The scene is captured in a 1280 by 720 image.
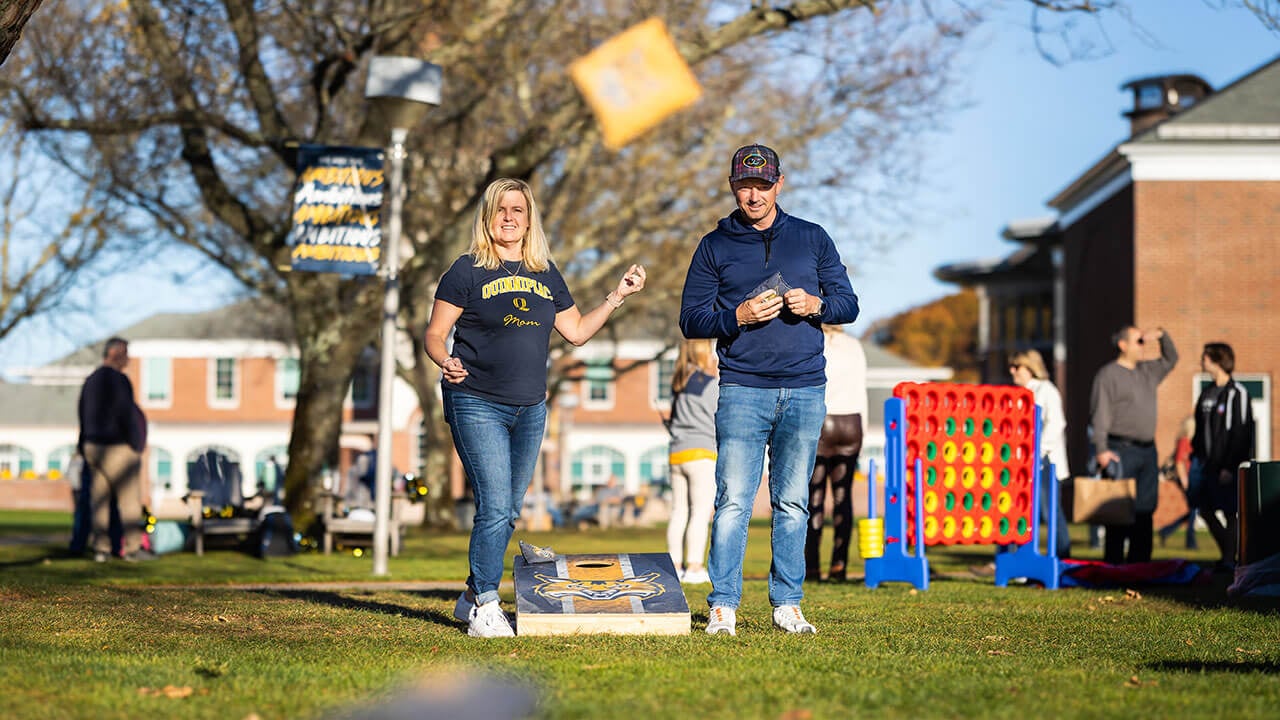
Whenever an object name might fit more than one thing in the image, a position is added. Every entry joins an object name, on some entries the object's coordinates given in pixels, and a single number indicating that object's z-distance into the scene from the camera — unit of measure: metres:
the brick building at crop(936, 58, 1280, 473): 36.34
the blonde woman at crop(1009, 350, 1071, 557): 13.69
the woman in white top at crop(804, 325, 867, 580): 11.94
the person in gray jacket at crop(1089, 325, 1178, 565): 13.37
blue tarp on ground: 11.72
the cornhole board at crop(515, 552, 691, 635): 7.40
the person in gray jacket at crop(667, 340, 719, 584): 11.70
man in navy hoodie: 7.52
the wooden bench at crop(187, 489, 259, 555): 18.70
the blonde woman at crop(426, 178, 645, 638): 7.65
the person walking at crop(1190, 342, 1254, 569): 13.41
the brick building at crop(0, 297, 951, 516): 65.56
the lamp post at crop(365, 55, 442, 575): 14.38
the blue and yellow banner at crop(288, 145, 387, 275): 15.04
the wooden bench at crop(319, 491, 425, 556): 18.72
